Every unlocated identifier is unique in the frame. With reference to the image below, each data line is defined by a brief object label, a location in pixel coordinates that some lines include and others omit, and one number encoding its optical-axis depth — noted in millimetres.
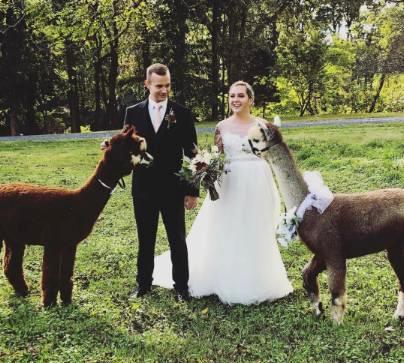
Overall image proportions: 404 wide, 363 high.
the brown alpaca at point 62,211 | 5129
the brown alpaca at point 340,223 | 4672
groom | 5348
